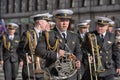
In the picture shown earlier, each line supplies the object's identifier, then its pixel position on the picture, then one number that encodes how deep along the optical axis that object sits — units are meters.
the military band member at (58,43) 7.91
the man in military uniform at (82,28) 15.07
